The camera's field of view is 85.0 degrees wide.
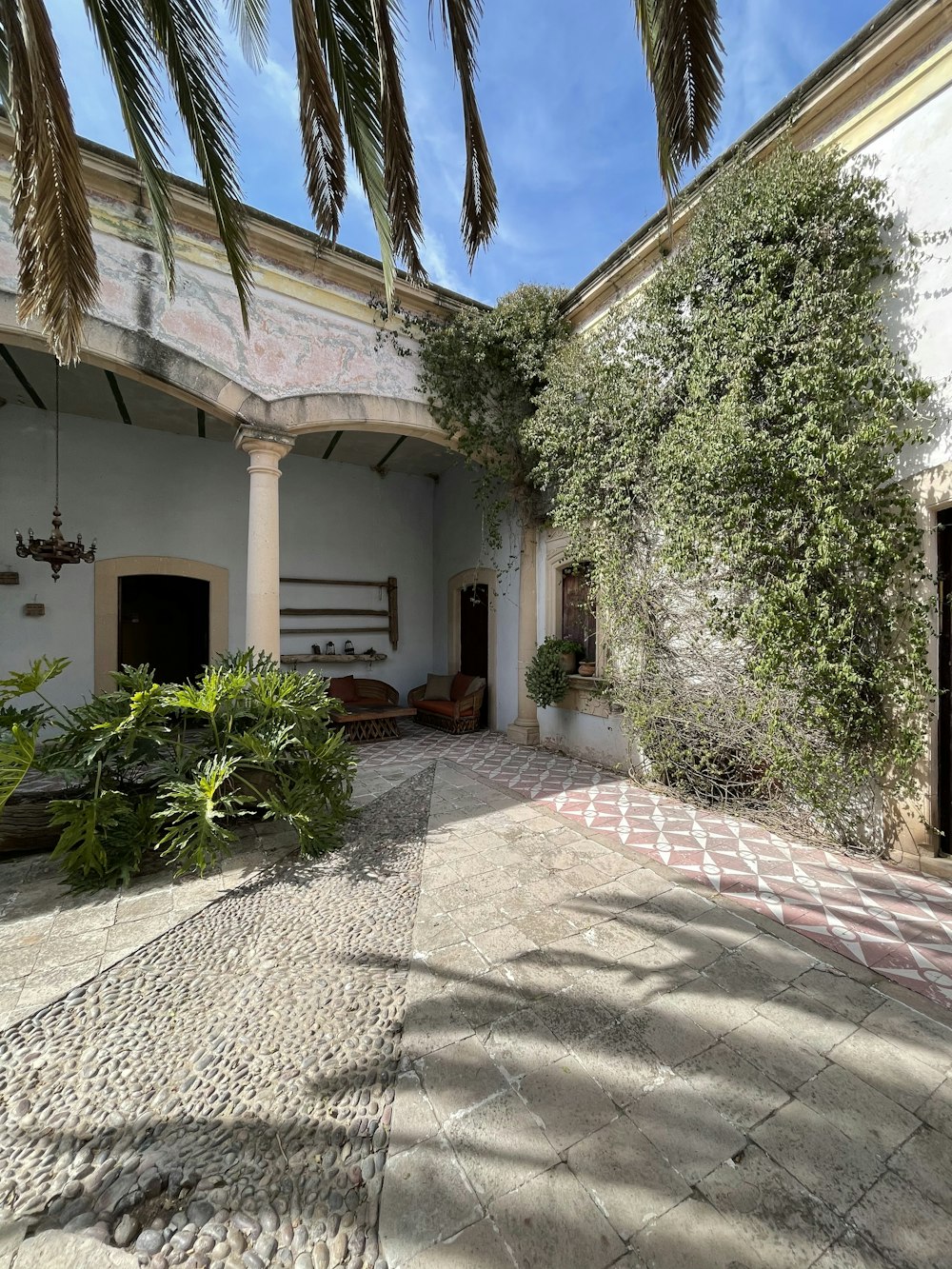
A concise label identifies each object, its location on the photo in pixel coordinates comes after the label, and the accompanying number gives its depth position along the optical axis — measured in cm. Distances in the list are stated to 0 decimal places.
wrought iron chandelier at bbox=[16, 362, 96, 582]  529
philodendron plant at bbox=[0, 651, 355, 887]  296
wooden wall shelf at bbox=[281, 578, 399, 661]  851
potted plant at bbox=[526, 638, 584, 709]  603
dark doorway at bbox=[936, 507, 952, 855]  314
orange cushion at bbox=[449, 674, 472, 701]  809
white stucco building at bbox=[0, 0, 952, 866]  326
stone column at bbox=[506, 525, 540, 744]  671
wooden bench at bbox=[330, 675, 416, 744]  705
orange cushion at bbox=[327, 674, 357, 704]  818
